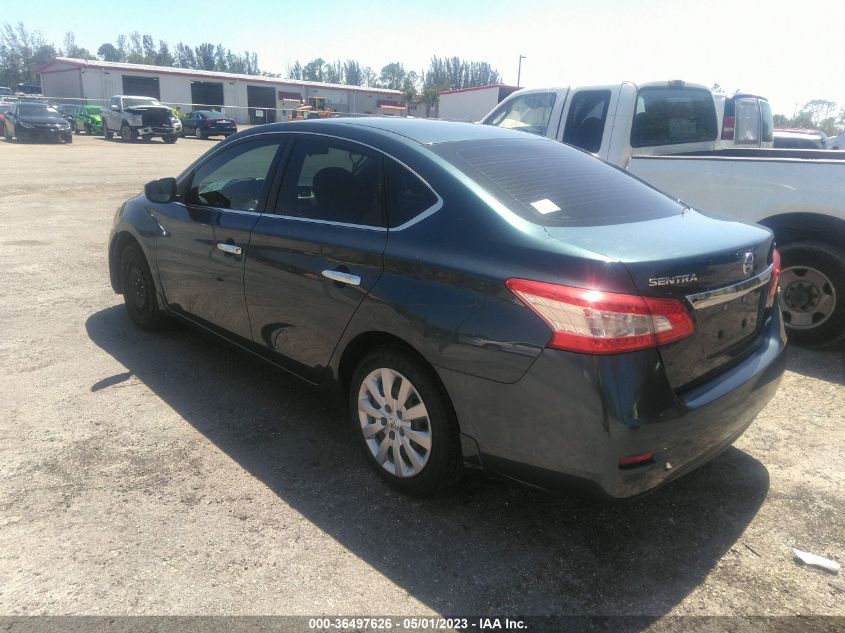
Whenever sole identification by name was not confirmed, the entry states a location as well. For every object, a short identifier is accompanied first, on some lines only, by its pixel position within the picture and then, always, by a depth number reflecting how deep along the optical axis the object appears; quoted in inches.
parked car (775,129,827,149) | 566.2
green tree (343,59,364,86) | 6384.8
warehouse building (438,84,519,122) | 941.8
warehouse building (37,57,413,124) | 1947.6
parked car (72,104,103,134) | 1406.3
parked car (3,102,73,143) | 1087.0
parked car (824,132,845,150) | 645.5
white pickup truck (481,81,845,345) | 177.8
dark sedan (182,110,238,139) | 1381.6
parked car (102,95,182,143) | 1200.2
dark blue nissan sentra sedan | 89.4
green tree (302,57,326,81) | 6665.4
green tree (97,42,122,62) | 6092.5
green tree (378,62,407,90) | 6173.2
